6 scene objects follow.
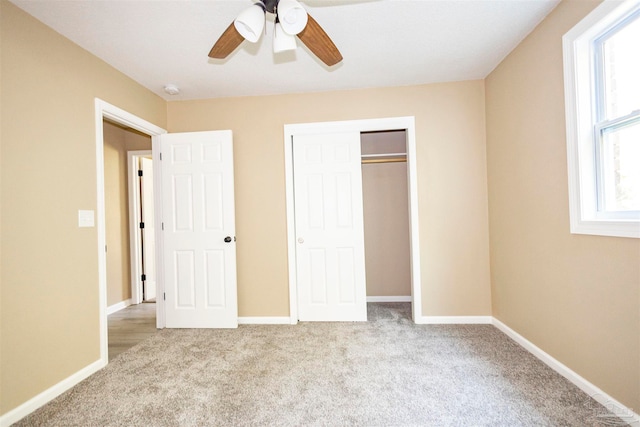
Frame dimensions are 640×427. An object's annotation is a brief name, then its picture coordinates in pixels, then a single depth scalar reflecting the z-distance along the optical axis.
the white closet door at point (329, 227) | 3.22
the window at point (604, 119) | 1.58
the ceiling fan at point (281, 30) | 1.49
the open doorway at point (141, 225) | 4.23
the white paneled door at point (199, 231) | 3.14
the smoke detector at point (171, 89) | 2.98
